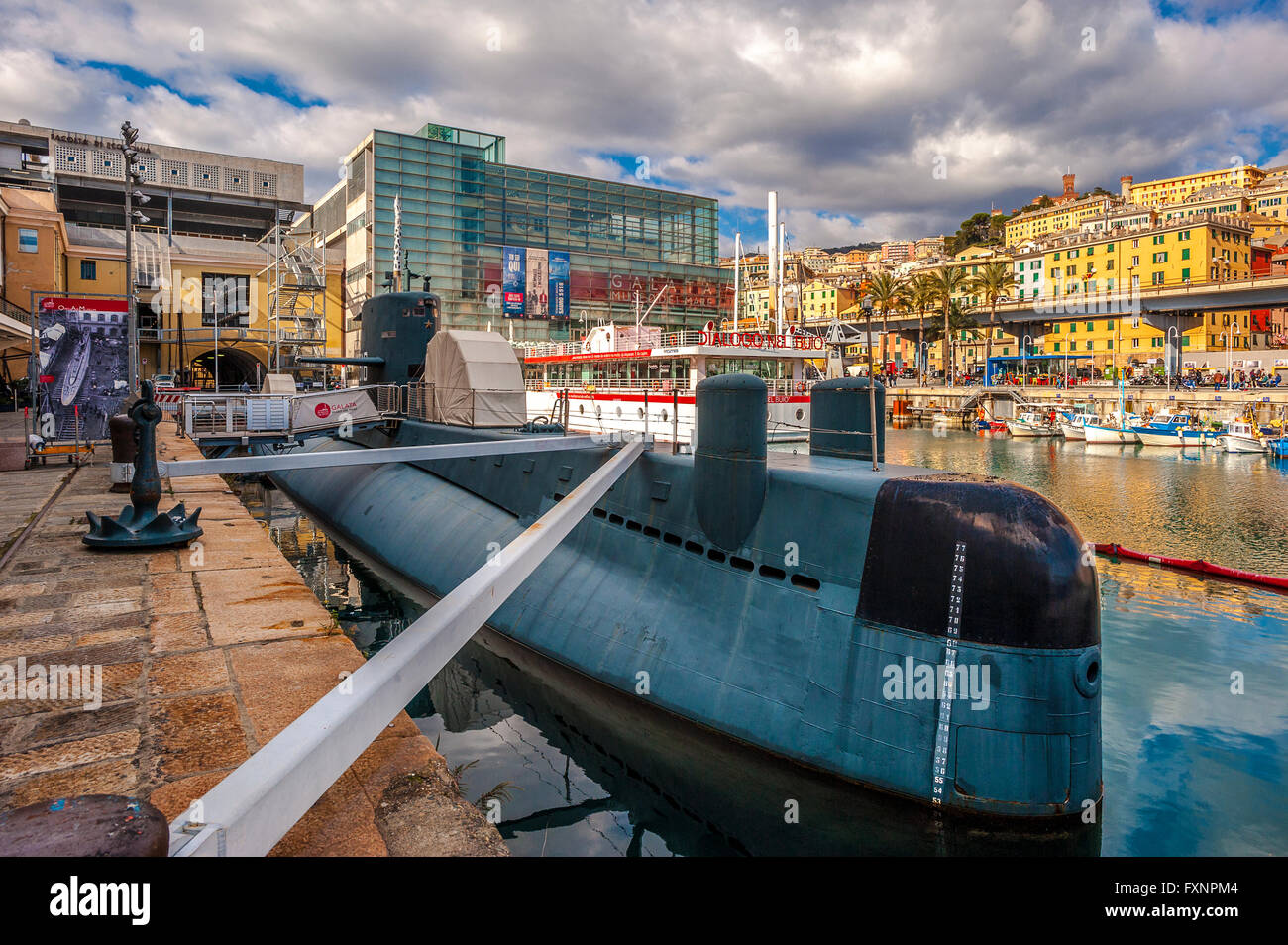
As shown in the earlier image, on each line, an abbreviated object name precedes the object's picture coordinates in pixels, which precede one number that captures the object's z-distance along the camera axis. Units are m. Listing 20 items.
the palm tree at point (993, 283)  83.88
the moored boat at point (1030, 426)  58.28
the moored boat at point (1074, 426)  54.19
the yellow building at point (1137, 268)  84.94
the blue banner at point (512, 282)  63.91
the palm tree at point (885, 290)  84.25
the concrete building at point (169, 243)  44.03
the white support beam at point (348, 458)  10.52
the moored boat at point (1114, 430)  51.62
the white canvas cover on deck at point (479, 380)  18.20
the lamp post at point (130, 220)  20.14
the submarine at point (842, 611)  7.24
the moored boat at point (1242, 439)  45.26
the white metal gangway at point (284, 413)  21.52
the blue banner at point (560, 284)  65.88
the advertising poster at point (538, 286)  65.00
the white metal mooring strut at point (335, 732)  3.47
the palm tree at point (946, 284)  81.75
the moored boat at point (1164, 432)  49.97
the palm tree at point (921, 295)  84.56
